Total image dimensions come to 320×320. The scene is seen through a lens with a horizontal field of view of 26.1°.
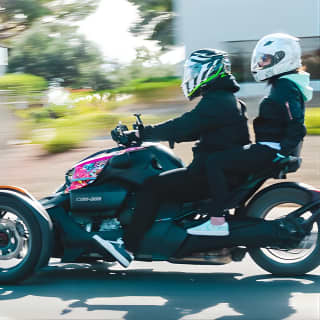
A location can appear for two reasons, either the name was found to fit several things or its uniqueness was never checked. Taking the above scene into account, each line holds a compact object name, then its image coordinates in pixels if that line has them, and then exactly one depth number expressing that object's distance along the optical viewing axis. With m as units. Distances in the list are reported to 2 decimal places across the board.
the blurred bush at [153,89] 15.58
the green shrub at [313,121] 11.78
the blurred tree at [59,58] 25.59
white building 19.86
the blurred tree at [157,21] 32.22
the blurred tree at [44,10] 28.00
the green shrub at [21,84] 14.00
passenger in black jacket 4.82
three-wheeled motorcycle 4.93
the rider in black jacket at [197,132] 4.85
